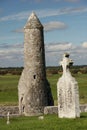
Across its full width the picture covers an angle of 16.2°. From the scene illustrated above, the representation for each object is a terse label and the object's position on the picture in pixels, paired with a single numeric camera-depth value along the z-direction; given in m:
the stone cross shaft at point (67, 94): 14.97
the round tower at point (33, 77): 26.48
